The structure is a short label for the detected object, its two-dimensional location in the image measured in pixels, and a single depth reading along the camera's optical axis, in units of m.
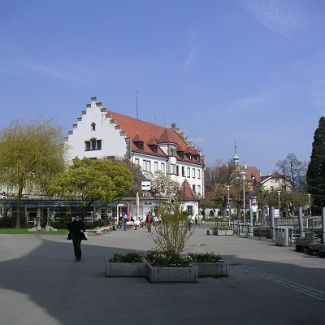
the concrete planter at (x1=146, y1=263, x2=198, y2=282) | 13.83
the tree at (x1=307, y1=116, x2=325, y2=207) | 80.31
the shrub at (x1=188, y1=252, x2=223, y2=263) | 15.55
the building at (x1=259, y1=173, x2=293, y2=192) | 139.62
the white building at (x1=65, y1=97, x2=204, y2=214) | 84.25
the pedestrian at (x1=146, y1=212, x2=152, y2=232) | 45.36
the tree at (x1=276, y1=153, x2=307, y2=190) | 99.81
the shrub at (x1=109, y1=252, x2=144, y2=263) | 15.26
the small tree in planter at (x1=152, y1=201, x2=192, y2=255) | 15.91
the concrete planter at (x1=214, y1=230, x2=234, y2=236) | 42.53
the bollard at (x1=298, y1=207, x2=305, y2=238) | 30.23
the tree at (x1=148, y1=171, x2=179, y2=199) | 81.94
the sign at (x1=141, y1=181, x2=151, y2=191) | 58.25
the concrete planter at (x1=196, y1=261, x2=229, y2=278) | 15.19
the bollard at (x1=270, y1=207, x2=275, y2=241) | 34.41
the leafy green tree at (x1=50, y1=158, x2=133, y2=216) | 50.50
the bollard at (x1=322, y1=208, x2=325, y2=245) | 24.54
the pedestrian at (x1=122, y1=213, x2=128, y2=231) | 52.56
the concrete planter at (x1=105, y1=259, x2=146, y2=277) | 14.99
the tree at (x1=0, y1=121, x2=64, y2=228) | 48.69
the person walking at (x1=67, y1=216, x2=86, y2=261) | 20.17
